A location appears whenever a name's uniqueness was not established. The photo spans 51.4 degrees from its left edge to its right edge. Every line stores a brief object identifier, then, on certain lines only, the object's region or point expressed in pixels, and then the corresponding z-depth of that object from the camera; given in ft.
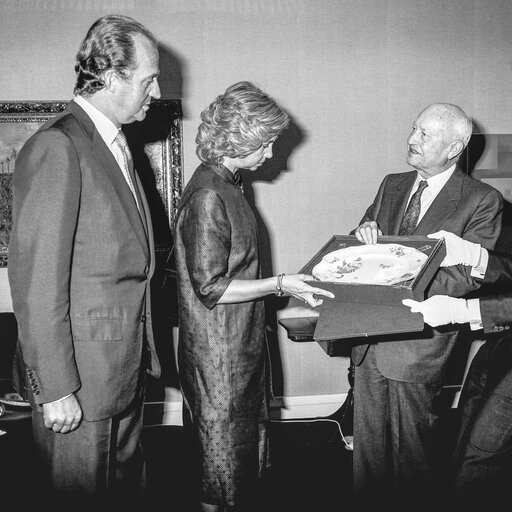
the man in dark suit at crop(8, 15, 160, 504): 4.34
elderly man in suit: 7.14
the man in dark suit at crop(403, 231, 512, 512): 6.64
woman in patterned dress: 6.03
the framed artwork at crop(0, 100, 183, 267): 10.33
